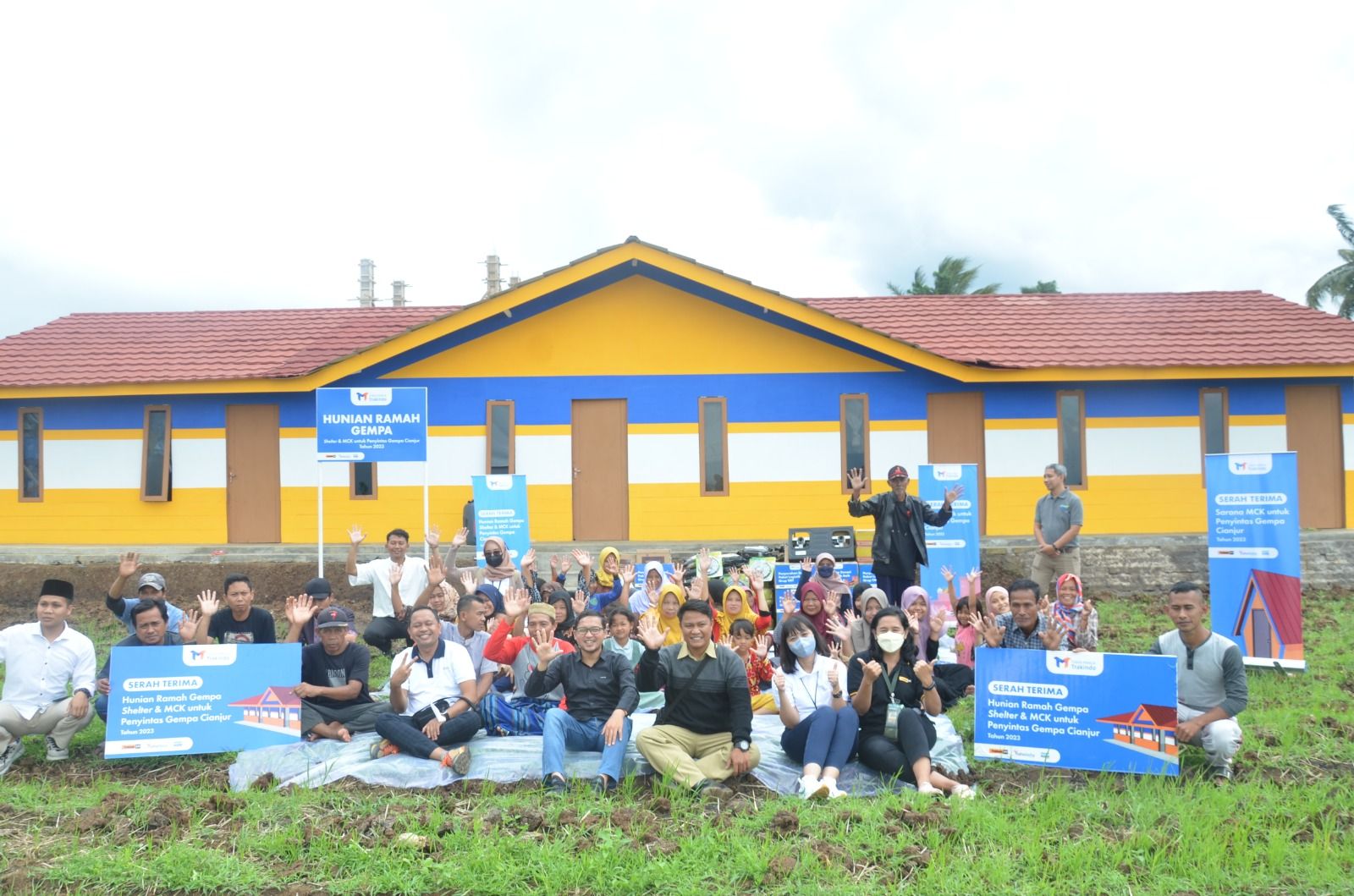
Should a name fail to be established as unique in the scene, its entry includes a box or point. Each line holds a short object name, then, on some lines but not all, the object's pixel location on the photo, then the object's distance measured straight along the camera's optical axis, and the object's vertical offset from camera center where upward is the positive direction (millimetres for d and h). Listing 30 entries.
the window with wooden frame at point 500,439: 15805 +632
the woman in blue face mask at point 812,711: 6293 -1662
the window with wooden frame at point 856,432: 15727 +663
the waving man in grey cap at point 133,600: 8062 -926
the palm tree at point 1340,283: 33938 +6454
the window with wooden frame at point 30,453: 16703 +545
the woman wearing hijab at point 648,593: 10180 -1237
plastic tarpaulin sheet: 6547 -1989
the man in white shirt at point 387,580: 9633 -1023
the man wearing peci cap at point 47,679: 7160 -1461
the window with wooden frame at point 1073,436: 15805 +545
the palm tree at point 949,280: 38906 +7647
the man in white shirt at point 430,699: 6934 -1648
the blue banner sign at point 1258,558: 9438 -906
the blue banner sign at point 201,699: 7156 -1605
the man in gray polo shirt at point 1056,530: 10258 -642
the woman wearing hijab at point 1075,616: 7898 -1198
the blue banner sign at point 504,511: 13414 -456
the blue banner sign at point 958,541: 12078 -873
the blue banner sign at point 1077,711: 6406 -1624
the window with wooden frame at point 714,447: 15797 +453
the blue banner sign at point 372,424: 12406 +710
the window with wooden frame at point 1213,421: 15766 +752
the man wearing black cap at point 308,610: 7758 -1058
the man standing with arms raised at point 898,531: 9742 -593
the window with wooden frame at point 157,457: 16359 +446
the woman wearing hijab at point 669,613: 9000 -1281
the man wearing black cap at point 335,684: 7535 -1590
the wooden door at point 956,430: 15781 +660
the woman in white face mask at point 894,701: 6383 -1557
